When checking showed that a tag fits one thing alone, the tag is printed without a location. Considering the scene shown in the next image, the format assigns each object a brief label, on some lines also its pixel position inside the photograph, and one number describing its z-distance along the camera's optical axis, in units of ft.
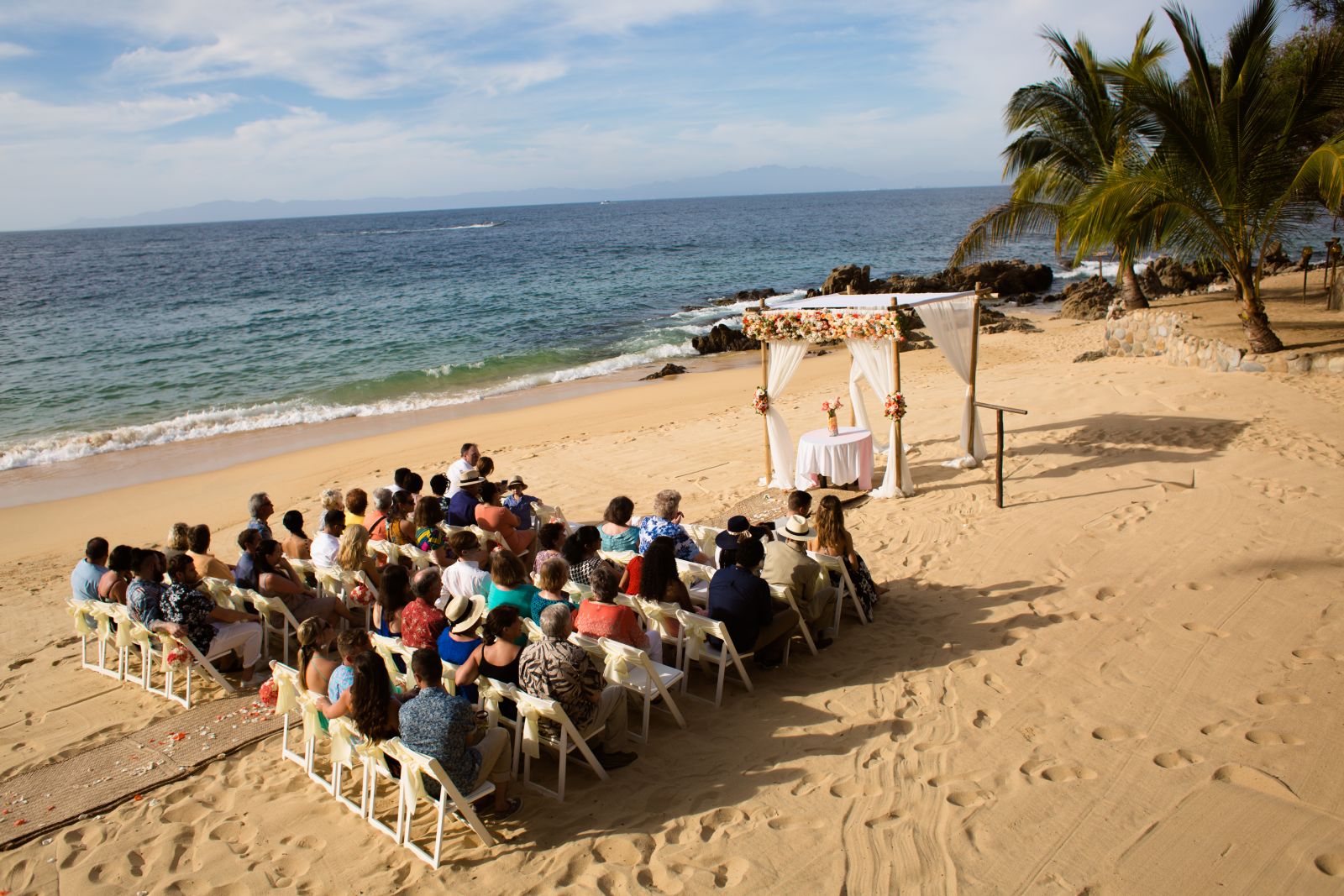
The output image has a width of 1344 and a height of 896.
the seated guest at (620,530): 23.06
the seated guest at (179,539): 21.79
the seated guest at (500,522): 25.25
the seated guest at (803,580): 20.21
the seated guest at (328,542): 23.57
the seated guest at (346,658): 15.43
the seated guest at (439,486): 27.86
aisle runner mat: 15.99
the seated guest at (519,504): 27.09
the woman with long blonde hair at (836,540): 21.52
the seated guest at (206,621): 19.90
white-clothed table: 32.60
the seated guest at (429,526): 23.70
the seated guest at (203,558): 21.62
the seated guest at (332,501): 24.81
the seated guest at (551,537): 21.53
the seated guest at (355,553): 22.86
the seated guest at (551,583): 18.12
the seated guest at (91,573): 21.72
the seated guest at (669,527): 23.38
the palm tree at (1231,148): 41.47
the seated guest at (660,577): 19.58
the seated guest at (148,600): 19.75
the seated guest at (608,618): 17.67
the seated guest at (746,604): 18.86
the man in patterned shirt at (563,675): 15.51
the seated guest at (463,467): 28.50
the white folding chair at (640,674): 16.92
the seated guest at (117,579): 21.06
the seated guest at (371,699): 14.42
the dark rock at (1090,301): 85.05
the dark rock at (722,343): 85.92
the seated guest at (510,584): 18.38
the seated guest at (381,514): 24.93
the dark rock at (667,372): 72.13
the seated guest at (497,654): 16.14
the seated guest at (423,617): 17.81
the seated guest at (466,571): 20.53
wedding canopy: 32.22
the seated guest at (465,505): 26.53
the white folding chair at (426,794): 13.58
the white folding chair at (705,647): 18.30
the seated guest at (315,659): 16.16
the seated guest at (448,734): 13.91
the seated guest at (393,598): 18.74
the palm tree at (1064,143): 63.10
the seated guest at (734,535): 20.75
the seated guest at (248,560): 21.61
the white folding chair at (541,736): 15.10
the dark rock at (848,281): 104.73
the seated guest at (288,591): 21.33
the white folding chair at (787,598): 19.92
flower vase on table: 33.06
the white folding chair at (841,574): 21.50
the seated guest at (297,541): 24.08
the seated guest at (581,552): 20.79
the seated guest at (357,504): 25.63
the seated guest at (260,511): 23.67
